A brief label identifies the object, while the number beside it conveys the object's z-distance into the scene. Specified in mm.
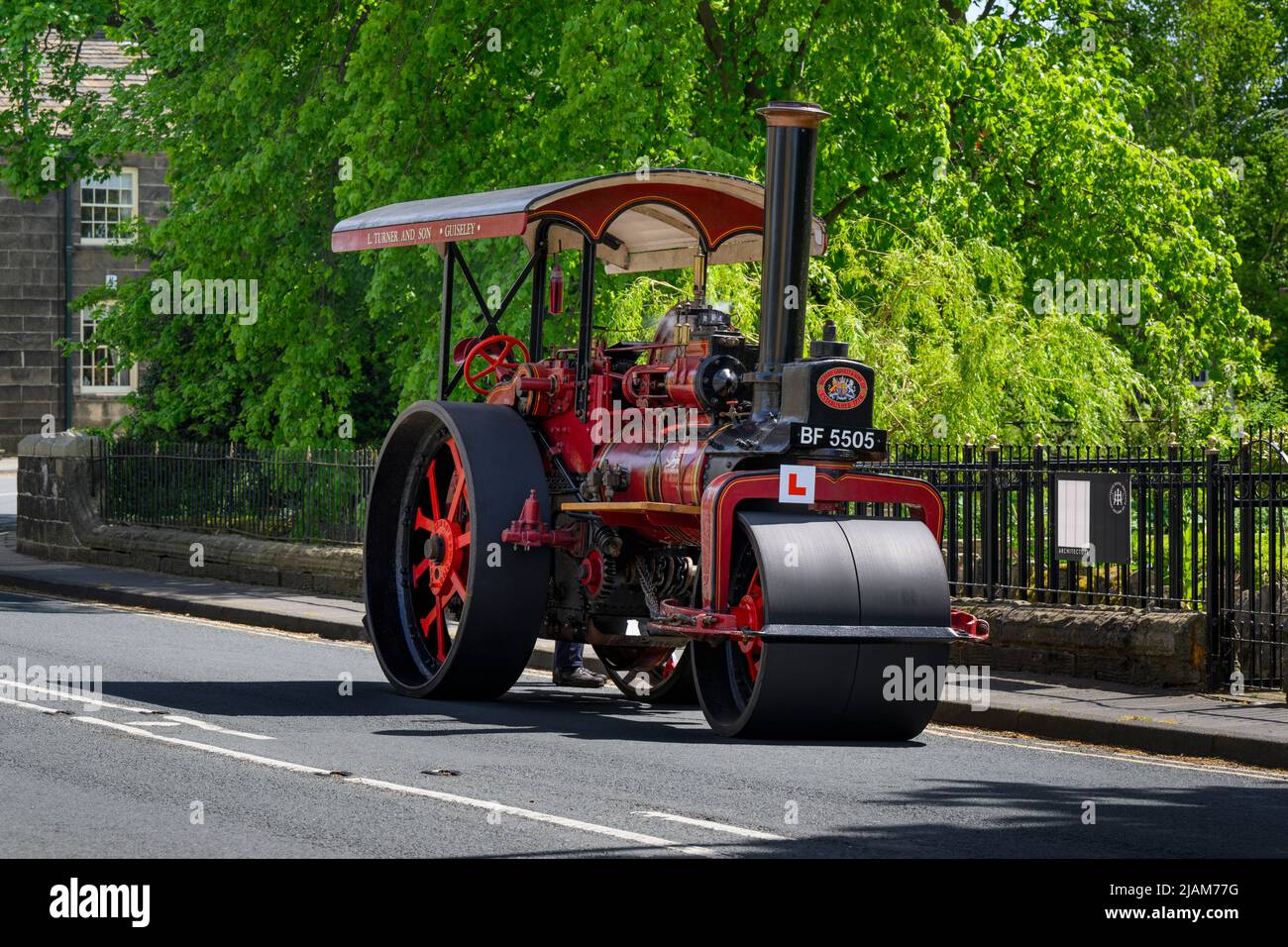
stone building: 46875
